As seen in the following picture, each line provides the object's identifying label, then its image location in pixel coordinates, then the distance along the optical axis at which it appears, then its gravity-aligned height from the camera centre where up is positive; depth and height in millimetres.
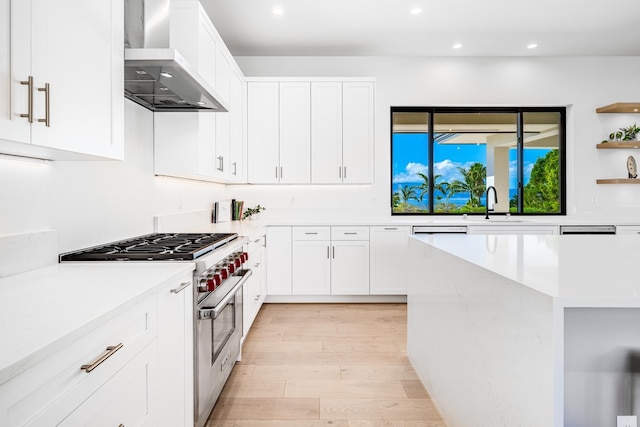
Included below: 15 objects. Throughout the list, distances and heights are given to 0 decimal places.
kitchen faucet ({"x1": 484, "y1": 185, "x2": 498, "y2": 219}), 4312 +157
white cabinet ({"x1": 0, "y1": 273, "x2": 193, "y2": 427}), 711 -422
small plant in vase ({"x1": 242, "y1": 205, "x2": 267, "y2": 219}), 4348 -15
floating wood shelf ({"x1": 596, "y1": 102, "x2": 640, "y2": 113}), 4226 +1237
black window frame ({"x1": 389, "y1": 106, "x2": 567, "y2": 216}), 4551 +973
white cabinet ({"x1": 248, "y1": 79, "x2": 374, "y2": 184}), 4145 +909
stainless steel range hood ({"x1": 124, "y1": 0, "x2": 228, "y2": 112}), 1684 +719
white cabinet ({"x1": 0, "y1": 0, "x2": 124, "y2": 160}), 995 +435
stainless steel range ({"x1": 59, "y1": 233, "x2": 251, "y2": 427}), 1615 -399
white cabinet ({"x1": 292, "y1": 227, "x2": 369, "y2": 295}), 3928 -553
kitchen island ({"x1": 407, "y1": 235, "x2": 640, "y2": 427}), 935 -396
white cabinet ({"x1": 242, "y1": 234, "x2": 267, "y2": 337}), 2754 -649
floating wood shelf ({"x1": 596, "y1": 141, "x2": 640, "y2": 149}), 4272 +803
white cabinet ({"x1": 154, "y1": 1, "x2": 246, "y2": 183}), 2521 +678
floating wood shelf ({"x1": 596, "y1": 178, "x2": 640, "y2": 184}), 4270 +361
